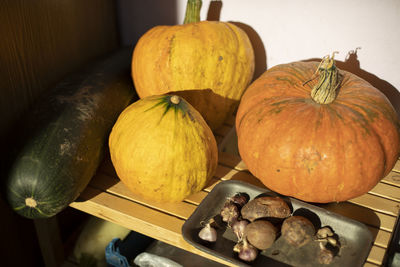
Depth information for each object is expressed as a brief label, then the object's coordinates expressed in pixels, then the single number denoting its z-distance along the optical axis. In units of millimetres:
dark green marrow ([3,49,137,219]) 850
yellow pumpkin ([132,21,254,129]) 998
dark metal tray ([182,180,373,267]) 790
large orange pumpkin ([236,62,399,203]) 812
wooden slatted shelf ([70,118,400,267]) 872
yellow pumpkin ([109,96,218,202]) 825
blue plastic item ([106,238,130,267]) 1196
